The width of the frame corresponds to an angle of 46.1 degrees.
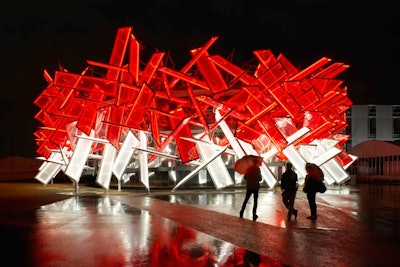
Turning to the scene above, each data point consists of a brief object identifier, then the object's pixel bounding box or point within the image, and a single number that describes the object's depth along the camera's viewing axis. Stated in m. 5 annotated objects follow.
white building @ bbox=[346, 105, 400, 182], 68.56
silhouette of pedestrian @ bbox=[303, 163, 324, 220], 12.62
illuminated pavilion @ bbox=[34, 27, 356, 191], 20.52
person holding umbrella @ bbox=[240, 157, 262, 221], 12.19
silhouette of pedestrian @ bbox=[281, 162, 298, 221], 12.55
